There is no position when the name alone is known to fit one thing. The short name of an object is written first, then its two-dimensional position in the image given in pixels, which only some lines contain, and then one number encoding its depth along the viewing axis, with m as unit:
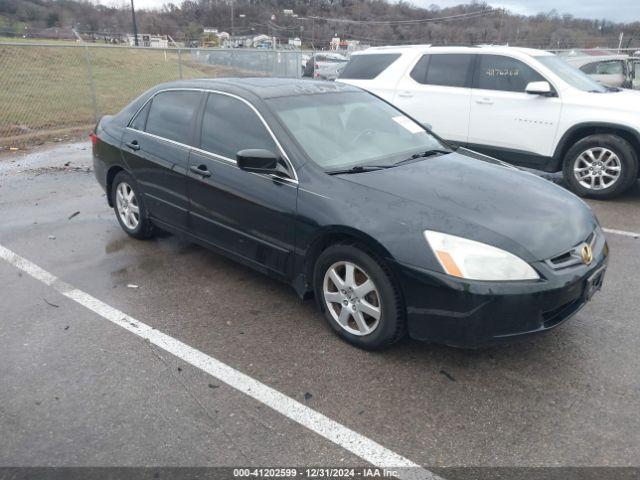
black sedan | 2.87
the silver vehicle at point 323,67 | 20.77
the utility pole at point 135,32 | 50.63
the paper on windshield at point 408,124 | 4.46
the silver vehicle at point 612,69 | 13.13
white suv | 6.44
